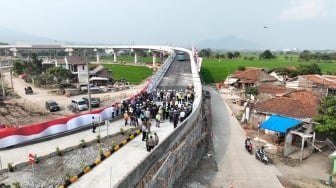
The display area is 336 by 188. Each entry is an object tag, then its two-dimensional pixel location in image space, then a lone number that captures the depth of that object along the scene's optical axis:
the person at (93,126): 22.09
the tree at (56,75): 52.91
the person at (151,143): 17.62
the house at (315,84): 43.00
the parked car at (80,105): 35.47
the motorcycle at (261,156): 23.70
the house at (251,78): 55.78
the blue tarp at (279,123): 25.94
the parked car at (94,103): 37.69
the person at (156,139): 17.89
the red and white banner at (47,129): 18.64
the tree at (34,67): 62.53
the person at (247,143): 25.91
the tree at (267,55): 137.62
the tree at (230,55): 147.07
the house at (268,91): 41.70
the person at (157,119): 21.78
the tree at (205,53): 154.55
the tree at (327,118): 23.94
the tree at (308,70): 62.28
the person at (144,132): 19.60
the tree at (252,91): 42.52
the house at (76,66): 60.34
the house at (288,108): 29.49
